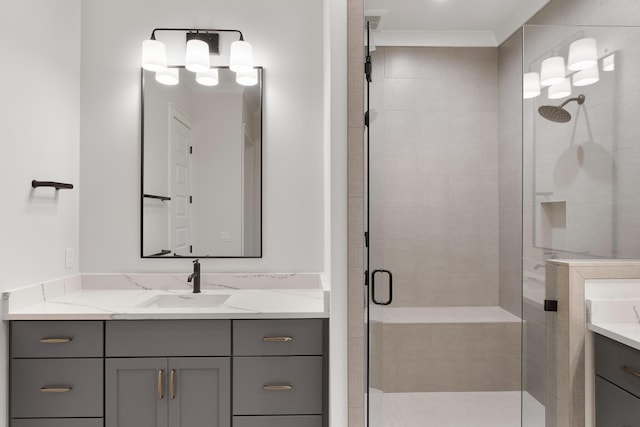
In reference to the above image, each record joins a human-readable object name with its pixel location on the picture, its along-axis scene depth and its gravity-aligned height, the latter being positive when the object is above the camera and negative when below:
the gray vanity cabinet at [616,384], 1.65 -0.69
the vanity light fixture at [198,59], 2.23 +0.83
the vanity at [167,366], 1.77 -0.64
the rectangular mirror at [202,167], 2.34 +0.27
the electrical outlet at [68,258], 2.21 -0.22
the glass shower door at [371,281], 1.86 -0.30
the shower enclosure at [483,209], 1.98 +0.04
